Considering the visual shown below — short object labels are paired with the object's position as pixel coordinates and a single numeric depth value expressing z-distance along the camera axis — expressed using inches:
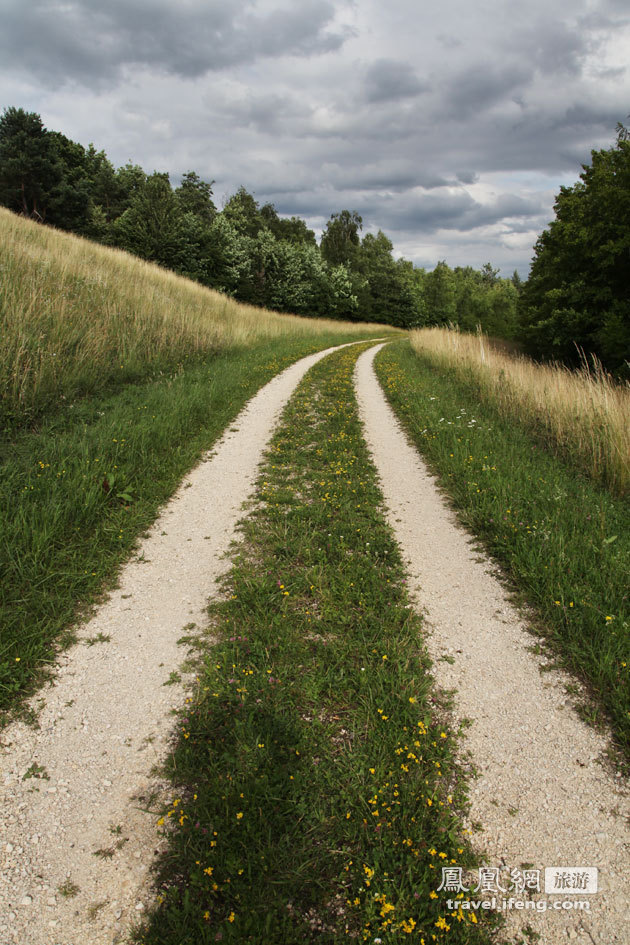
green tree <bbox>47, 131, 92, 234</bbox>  1382.9
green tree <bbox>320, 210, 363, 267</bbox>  2509.8
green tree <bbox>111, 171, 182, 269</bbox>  1099.3
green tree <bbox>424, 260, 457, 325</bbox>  2659.9
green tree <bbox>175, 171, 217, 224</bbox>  1905.8
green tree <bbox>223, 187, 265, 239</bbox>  1681.6
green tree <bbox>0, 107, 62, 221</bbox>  1263.5
